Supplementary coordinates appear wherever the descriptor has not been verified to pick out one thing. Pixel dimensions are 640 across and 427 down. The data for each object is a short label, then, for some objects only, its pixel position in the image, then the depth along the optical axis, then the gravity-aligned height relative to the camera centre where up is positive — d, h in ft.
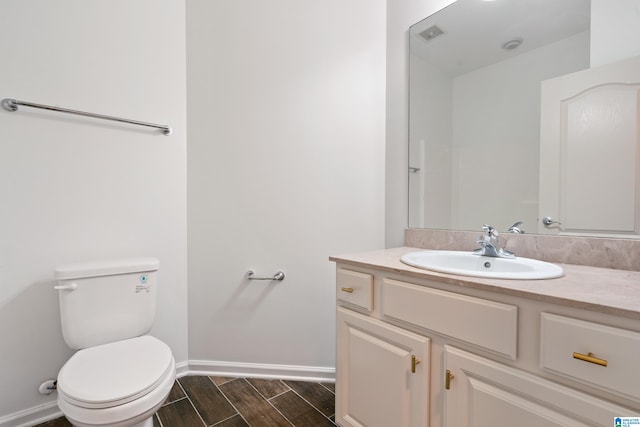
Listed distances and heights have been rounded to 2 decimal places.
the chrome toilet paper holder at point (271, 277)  5.48 -1.35
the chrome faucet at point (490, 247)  3.68 -0.53
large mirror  3.71 +1.61
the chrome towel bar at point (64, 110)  4.10 +1.52
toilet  3.00 -1.98
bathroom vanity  2.02 -1.26
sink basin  2.72 -0.67
